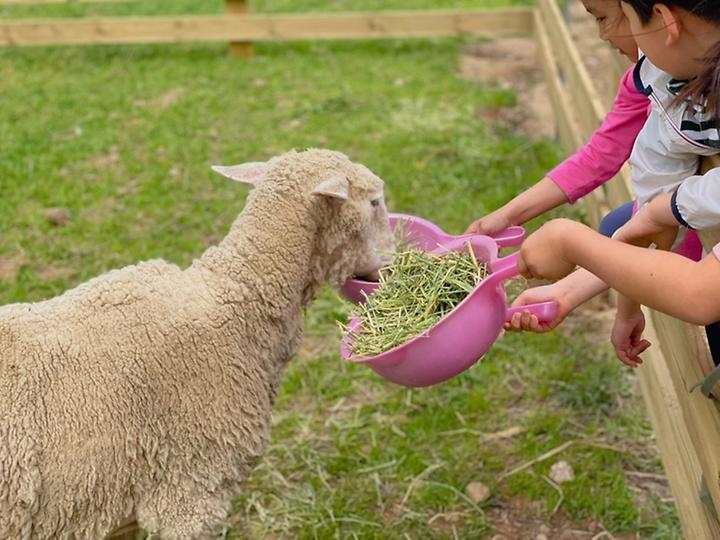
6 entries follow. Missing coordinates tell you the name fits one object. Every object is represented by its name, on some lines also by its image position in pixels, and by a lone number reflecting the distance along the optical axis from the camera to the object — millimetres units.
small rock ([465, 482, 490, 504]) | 3398
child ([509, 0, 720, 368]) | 1733
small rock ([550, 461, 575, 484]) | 3467
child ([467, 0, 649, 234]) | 2646
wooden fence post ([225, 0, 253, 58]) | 8891
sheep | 2270
